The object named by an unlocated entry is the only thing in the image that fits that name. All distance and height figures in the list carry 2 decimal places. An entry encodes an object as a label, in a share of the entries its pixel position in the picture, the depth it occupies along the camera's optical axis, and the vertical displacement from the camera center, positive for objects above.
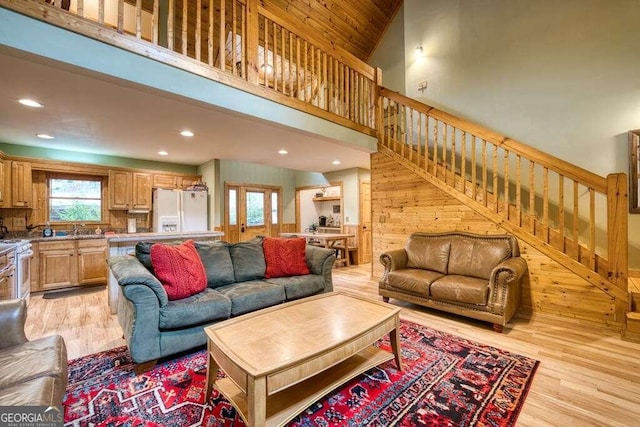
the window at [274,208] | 7.77 +0.17
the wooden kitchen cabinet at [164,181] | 5.79 +0.71
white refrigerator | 5.53 +0.09
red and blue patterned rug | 1.61 -1.17
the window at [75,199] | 5.05 +0.30
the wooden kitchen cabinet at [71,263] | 4.34 -0.77
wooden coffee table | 1.39 -0.75
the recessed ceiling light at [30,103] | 2.83 +1.17
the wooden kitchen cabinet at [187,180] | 6.20 +0.77
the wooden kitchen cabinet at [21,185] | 4.43 +0.49
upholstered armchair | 1.17 -0.74
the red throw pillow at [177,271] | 2.46 -0.51
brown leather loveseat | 2.78 -0.73
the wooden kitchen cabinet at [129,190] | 5.30 +0.48
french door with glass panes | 6.67 +0.08
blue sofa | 2.10 -0.75
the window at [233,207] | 6.71 +0.18
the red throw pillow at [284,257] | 3.33 -0.52
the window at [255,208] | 7.22 +0.16
